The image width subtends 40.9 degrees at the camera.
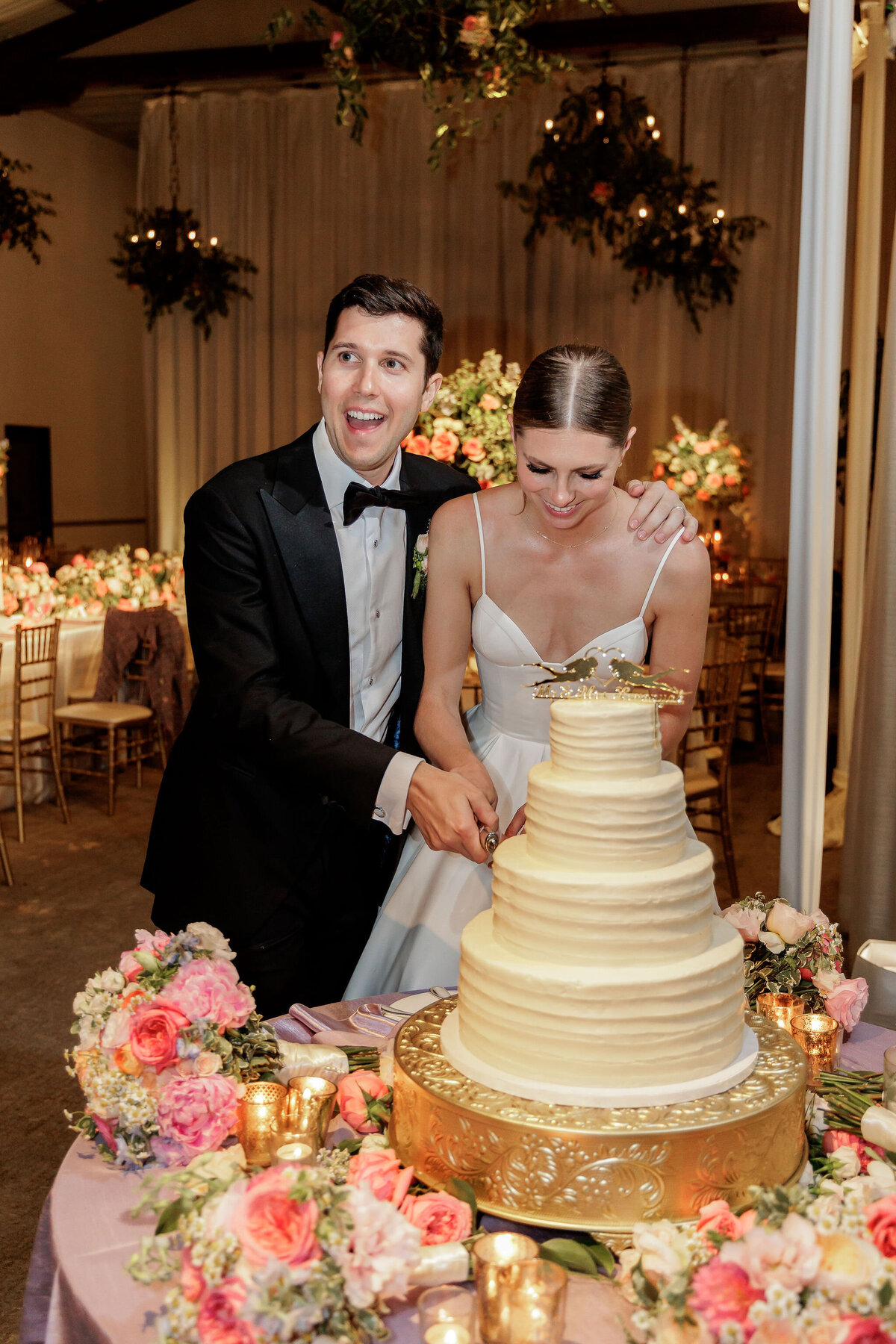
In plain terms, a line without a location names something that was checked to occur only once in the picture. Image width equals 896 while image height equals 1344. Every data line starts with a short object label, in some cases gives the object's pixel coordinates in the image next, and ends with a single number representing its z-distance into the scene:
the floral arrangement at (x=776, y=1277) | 0.98
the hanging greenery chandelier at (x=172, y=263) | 10.52
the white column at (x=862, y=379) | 5.67
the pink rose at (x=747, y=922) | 1.82
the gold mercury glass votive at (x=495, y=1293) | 1.05
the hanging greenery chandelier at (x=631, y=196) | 9.38
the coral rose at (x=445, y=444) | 4.92
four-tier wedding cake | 1.23
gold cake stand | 1.20
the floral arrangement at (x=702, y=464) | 8.23
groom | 2.11
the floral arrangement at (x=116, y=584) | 7.15
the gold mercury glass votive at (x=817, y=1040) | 1.62
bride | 2.18
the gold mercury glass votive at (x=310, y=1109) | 1.36
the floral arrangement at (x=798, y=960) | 1.74
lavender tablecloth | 1.15
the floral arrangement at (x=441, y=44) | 4.95
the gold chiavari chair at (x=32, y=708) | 5.87
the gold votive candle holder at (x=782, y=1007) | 1.69
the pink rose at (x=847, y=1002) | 1.73
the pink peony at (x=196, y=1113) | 1.36
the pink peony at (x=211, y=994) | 1.45
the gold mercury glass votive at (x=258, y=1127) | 1.35
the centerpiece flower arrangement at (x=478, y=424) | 4.96
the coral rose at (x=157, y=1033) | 1.40
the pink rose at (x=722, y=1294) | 1.00
